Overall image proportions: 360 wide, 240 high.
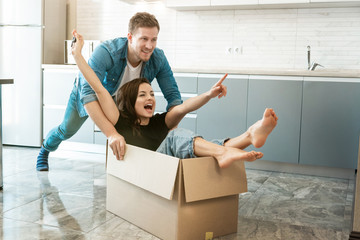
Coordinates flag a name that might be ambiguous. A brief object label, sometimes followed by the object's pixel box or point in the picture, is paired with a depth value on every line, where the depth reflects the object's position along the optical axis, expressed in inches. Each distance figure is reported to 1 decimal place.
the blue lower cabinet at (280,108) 132.4
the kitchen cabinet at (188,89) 142.9
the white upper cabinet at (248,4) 142.2
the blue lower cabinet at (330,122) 127.3
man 86.4
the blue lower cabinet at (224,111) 138.3
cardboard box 69.2
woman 72.2
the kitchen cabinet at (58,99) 154.2
